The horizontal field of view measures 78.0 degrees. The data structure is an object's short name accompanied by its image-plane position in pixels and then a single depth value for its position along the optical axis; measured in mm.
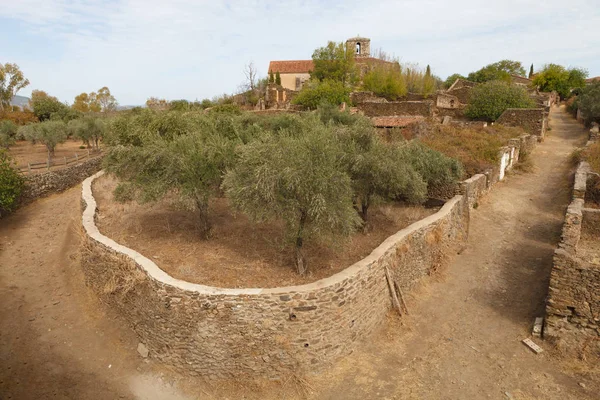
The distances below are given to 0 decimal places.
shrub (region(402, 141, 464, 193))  14023
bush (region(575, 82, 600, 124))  27531
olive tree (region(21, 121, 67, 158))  25969
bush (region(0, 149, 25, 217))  16297
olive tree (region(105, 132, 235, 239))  10734
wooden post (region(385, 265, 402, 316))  9227
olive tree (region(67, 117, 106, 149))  30141
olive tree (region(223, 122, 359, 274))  8320
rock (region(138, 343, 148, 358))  8461
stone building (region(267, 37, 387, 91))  51875
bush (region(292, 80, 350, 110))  29156
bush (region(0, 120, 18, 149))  27984
